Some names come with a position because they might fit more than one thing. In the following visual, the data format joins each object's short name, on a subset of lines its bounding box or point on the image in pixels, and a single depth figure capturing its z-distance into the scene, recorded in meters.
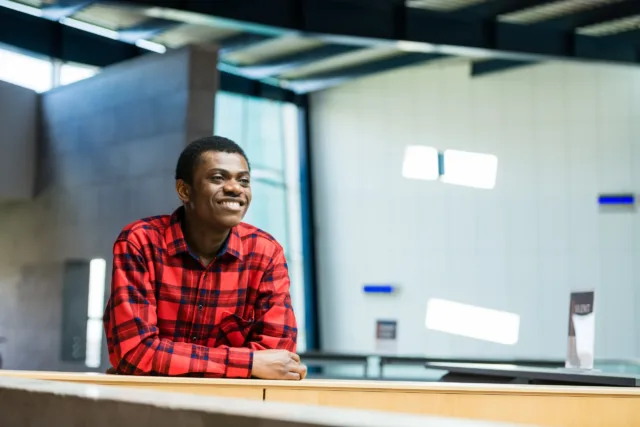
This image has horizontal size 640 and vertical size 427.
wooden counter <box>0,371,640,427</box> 2.00
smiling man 2.60
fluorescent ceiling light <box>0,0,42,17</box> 9.91
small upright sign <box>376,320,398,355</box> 11.12
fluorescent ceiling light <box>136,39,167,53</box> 11.62
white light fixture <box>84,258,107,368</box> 9.48
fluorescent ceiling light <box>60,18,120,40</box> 10.58
